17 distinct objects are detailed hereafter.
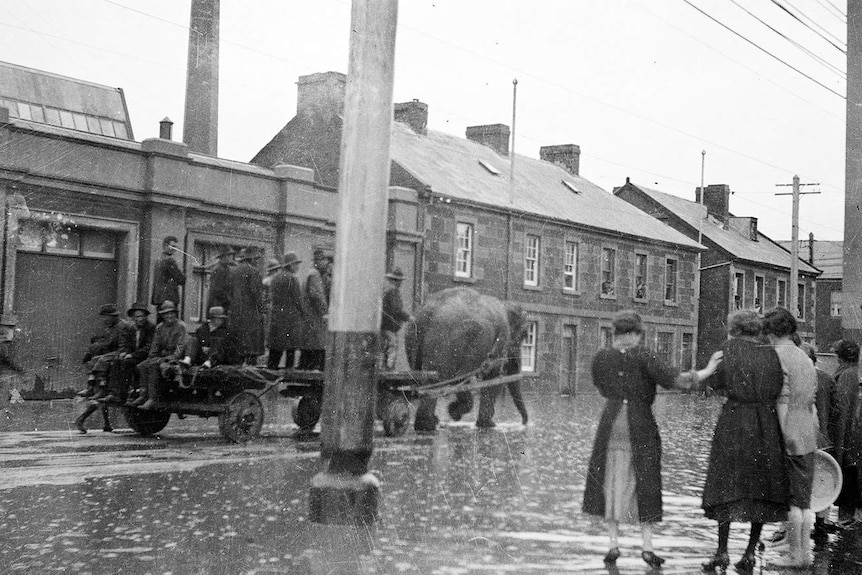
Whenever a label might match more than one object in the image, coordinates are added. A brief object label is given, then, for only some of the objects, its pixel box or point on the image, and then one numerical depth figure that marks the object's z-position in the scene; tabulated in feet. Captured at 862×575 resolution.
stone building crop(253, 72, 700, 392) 89.61
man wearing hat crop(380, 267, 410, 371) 44.14
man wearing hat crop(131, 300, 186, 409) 37.11
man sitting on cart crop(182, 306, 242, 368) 37.81
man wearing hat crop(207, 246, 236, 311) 39.55
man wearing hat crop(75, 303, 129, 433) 39.14
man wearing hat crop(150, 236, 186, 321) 41.91
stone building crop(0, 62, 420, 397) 62.75
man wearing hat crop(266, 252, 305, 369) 40.86
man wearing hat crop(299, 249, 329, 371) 40.47
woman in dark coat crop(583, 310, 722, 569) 21.15
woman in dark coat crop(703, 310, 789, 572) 21.49
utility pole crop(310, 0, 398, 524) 22.39
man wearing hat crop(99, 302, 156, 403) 38.58
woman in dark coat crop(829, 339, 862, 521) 27.99
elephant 48.08
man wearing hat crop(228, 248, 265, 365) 39.14
